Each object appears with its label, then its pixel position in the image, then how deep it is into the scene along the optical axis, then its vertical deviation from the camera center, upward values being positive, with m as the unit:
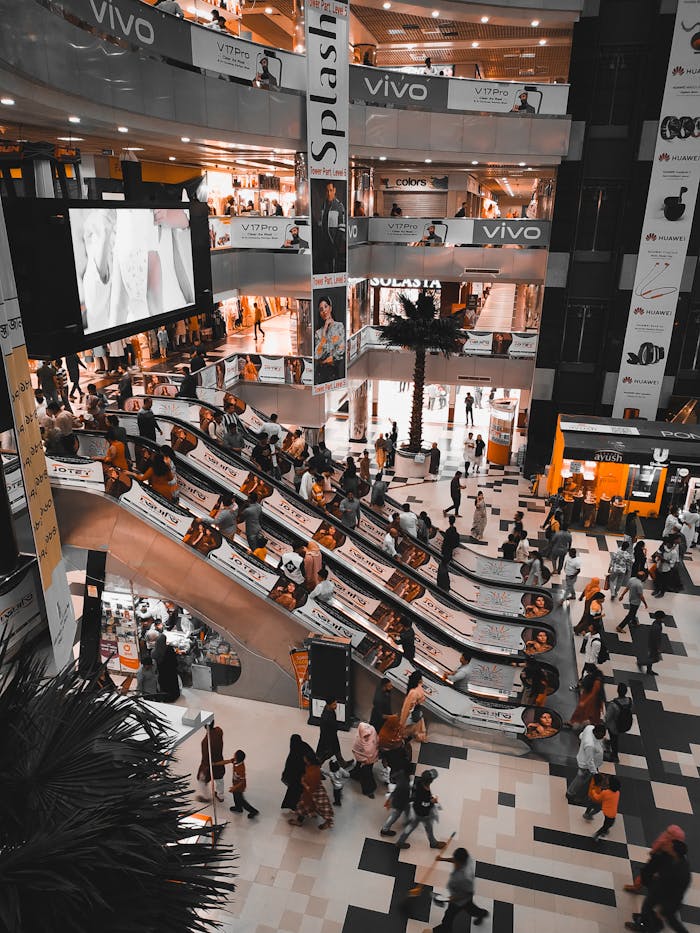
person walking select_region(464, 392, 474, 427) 23.94 -6.39
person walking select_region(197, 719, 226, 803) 7.54 -5.90
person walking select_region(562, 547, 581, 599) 12.19 -6.13
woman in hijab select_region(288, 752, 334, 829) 7.27 -6.08
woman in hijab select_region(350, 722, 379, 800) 7.92 -6.07
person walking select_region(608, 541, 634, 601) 12.55 -6.27
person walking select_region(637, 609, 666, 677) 10.41 -6.37
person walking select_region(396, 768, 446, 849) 7.03 -5.98
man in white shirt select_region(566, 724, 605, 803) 7.76 -5.92
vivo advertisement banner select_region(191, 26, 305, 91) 12.84 +3.08
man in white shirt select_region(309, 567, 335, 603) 9.72 -5.21
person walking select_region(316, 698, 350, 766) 8.03 -6.00
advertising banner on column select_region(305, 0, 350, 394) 14.21 +0.89
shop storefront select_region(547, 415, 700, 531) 16.11 -5.96
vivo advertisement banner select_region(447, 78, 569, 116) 17.20 +2.99
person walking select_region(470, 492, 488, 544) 15.25 -6.59
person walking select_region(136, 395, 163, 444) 11.99 -3.59
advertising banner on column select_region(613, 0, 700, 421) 16.66 -0.25
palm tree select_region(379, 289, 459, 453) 19.61 -3.15
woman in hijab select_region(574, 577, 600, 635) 11.06 -6.15
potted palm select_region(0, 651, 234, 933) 2.48 -2.41
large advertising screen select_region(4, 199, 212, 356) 5.54 -0.51
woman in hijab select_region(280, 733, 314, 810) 7.37 -5.79
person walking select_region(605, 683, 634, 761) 8.47 -6.02
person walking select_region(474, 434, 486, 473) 19.88 -6.60
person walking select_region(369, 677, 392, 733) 8.47 -5.96
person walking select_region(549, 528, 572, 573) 13.38 -6.22
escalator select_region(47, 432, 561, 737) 9.28 -5.20
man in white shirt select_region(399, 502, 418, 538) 13.18 -5.76
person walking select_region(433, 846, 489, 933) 6.00 -5.74
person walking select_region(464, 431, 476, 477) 19.98 -7.23
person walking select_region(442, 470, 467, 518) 16.11 -6.31
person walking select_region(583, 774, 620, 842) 7.30 -6.06
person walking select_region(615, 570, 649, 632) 11.47 -6.20
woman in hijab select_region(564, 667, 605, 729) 8.66 -5.99
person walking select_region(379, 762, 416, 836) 7.27 -6.08
